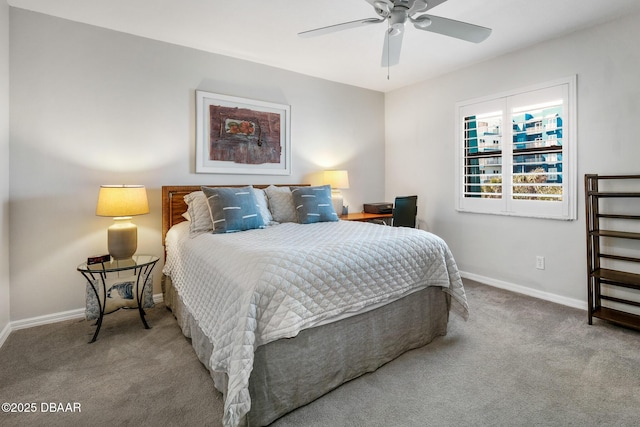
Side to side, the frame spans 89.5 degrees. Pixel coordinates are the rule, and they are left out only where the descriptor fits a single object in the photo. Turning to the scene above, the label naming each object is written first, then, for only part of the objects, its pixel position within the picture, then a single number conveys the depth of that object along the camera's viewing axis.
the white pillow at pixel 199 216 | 2.74
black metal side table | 2.44
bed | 1.55
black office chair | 3.93
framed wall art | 3.41
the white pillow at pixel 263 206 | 3.02
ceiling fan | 1.99
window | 3.08
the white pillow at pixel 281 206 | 3.26
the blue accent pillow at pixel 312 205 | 3.19
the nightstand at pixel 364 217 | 4.01
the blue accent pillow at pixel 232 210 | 2.66
